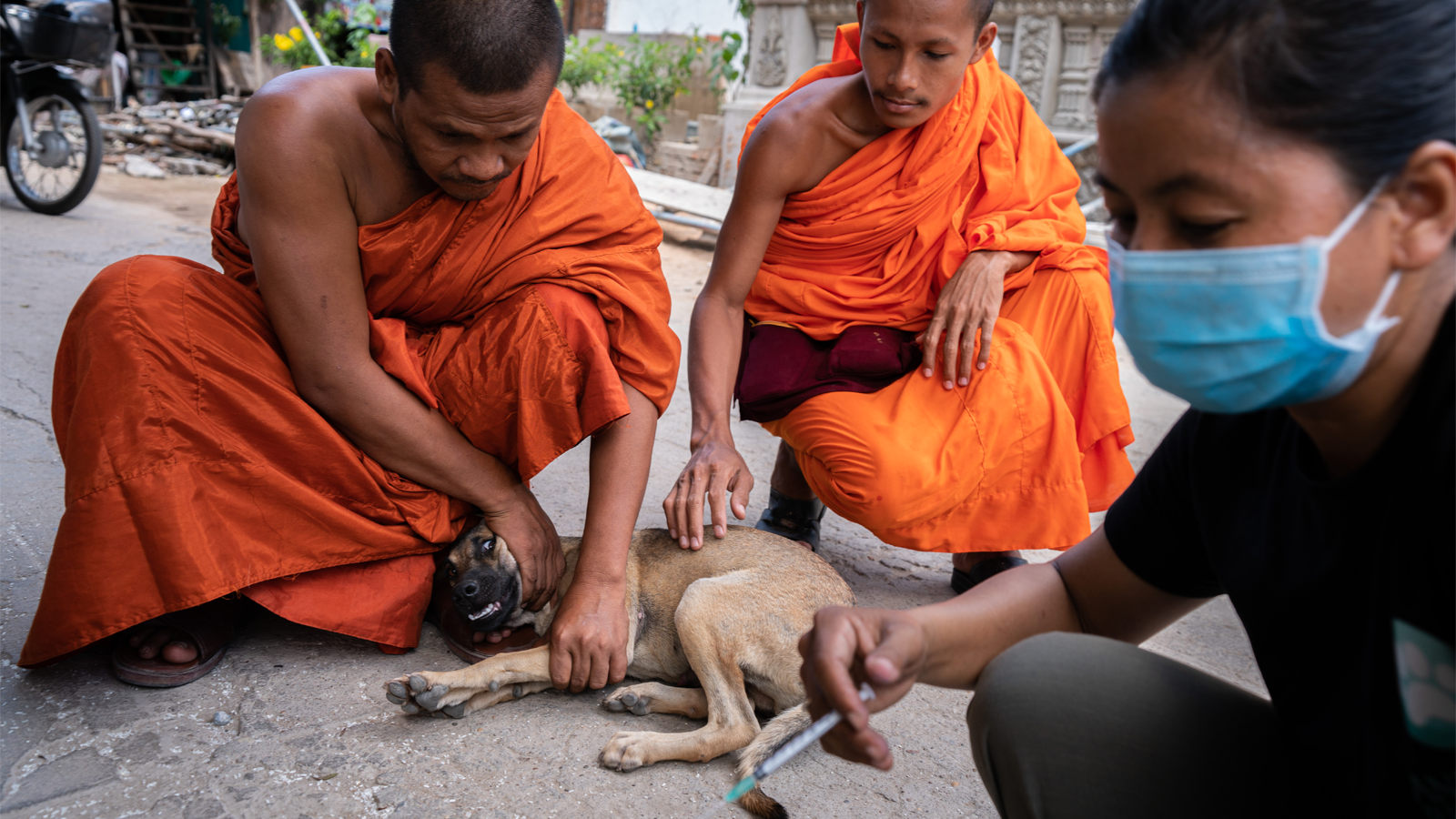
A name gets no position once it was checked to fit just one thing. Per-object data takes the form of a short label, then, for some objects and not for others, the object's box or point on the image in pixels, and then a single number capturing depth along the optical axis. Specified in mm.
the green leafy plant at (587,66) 12906
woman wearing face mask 1050
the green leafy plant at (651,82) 12680
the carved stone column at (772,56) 9953
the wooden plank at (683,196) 8773
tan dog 2357
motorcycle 7793
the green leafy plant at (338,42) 13445
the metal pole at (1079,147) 8539
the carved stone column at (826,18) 9672
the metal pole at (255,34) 16656
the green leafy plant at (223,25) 16438
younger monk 2900
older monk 2279
